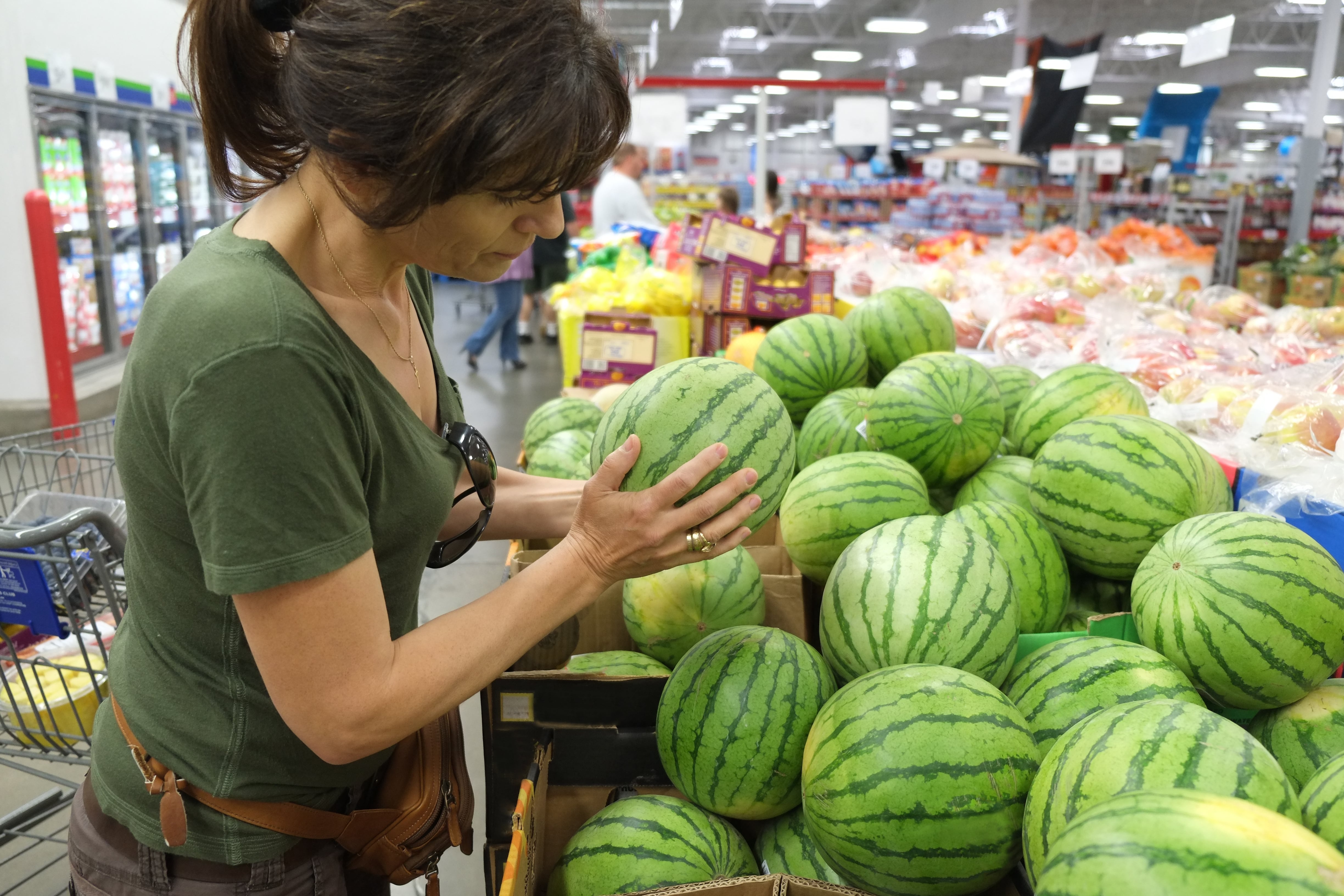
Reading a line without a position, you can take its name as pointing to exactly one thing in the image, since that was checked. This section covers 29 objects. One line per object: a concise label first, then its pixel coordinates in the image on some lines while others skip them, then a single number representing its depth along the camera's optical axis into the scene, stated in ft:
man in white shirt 30.27
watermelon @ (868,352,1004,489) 6.29
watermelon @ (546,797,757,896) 4.07
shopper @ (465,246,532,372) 27.63
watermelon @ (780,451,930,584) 5.65
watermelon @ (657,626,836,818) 4.25
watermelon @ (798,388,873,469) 6.82
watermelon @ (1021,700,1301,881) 3.09
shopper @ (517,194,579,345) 30.89
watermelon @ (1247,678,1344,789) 4.03
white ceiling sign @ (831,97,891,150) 39.45
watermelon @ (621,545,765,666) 5.56
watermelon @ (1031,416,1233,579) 5.30
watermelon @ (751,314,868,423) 7.85
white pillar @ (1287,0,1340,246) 24.27
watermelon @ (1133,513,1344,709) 4.19
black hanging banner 29.45
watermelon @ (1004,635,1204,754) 4.10
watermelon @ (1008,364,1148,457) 6.66
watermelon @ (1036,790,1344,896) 2.27
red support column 20.11
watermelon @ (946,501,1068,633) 5.25
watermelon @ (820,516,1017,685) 4.36
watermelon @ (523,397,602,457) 9.54
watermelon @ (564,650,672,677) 5.41
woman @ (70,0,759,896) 3.01
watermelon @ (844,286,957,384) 8.33
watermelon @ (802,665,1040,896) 3.52
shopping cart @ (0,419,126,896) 5.65
